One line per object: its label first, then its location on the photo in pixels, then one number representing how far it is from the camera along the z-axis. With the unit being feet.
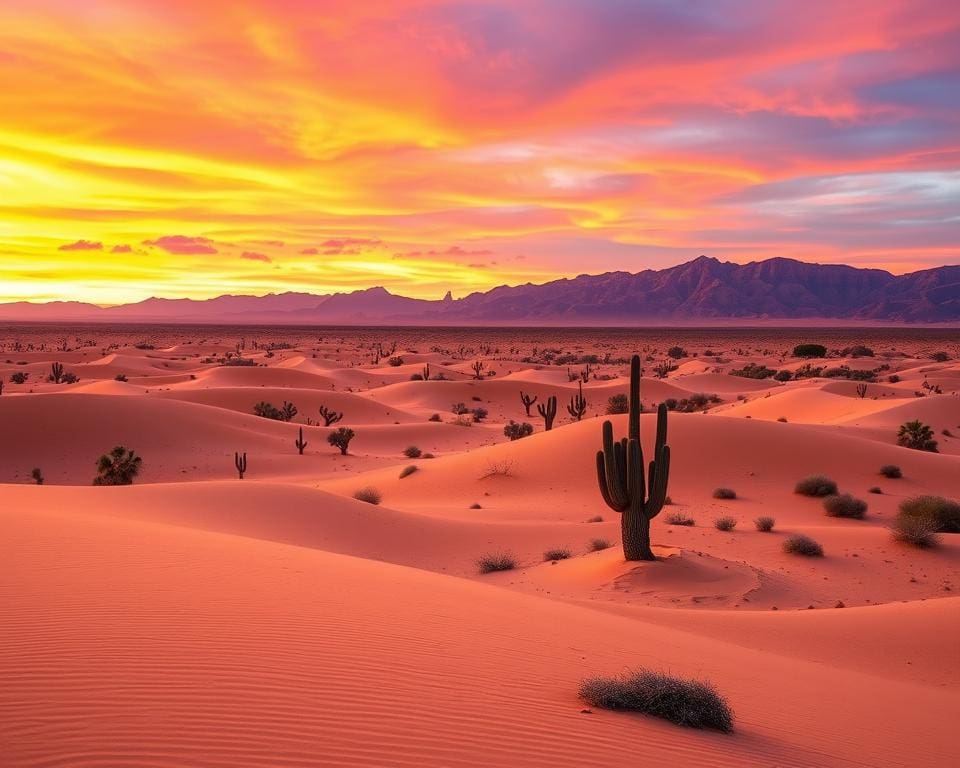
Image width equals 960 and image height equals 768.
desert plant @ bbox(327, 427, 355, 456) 106.42
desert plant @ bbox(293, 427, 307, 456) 105.09
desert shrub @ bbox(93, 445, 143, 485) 82.79
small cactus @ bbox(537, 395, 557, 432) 113.70
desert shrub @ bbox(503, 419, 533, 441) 110.11
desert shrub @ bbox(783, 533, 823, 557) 54.54
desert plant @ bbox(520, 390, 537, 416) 133.88
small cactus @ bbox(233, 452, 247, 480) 91.62
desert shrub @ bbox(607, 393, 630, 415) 121.83
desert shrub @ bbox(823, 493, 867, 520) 67.46
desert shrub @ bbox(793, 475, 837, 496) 74.33
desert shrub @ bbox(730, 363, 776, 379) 185.06
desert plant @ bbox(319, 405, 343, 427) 125.70
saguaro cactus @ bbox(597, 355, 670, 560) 49.39
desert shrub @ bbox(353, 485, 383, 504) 75.82
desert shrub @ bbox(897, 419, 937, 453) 95.81
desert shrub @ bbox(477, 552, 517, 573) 52.34
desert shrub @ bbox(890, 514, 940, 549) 55.62
